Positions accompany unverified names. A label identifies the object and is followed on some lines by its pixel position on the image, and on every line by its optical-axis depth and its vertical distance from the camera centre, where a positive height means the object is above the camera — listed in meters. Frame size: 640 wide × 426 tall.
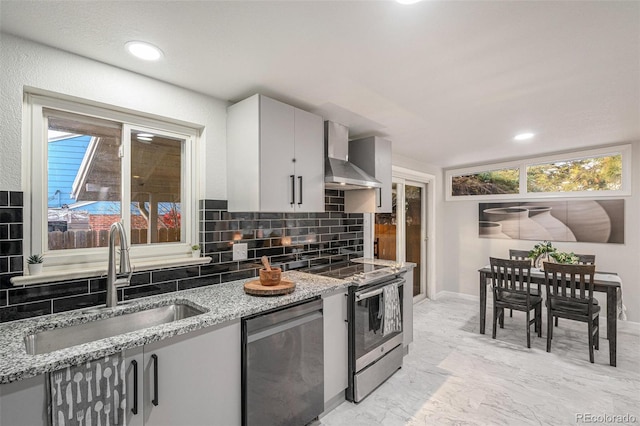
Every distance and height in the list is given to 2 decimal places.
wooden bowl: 2.03 -0.42
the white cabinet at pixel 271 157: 2.14 +0.43
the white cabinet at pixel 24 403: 1.04 -0.66
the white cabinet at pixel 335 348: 2.15 -0.97
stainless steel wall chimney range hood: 2.65 +0.46
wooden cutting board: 1.93 -0.48
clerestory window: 3.81 +0.53
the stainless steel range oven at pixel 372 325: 2.31 -0.90
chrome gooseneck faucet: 1.68 -0.27
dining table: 2.85 -0.79
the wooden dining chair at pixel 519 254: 4.10 -0.55
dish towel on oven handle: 2.52 -0.82
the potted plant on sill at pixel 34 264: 1.56 -0.25
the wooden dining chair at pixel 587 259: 3.63 -0.55
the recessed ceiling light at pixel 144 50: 1.60 +0.90
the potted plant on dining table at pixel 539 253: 3.66 -0.48
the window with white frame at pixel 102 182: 1.68 +0.21
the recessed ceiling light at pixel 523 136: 3.28 +0.86
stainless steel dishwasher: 1.68 -0.91
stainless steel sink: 1.45 -0.61
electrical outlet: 2.41 -0.29
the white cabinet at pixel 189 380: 1.33 -0.79
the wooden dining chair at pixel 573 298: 2.90 -0.84
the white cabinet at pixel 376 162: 3.16 +0.56
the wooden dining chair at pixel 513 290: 3.25 -0.85
